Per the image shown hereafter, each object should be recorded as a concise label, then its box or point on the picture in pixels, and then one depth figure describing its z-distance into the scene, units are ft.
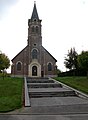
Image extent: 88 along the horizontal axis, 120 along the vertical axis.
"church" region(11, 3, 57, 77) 66.49
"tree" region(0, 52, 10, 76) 52.59
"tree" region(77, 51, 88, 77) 43.23
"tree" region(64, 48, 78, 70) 64.94
